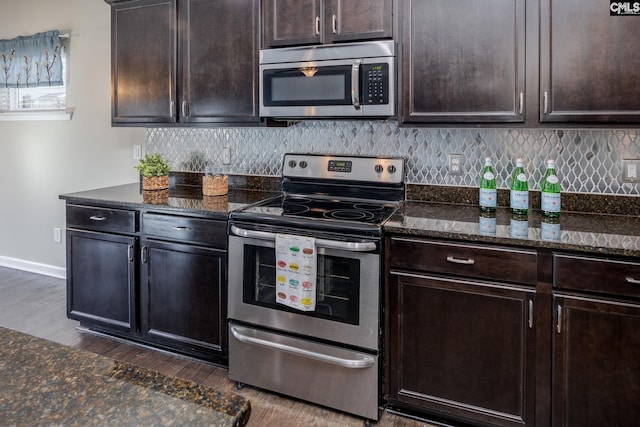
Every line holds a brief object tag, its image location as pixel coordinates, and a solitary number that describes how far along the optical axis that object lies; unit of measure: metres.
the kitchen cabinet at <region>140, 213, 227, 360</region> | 2.38
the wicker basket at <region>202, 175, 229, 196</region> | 2.78
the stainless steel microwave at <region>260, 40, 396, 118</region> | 2.26
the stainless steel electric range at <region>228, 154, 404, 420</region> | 2.02
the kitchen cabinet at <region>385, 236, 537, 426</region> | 1.82
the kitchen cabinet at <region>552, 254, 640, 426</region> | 1.65
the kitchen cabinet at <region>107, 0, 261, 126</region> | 2.61
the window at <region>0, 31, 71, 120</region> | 3.73
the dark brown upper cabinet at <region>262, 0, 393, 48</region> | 2.26
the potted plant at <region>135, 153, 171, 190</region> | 2.87
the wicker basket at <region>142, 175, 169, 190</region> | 2.87
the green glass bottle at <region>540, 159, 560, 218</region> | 2.12
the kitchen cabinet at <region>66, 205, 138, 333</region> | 2.62
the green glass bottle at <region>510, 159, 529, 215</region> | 2.20
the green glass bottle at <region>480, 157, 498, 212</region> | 2.29
